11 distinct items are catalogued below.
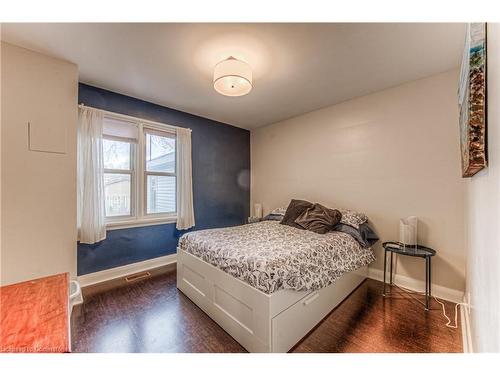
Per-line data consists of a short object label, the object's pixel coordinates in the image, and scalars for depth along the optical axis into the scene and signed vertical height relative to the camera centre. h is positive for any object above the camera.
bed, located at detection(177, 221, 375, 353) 1.44 -0.75
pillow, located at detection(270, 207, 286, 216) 3.30 -0.39
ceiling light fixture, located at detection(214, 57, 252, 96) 1.81 +0.98
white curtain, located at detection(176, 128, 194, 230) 3.26 +0.10
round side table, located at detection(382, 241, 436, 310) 2.02 -0.66
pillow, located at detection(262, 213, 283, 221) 3.26 -0.47
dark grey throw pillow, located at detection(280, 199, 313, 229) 2.87 -0.34
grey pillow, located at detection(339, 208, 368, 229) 2.52 -0.39
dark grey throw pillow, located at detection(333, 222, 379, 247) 2.43 -0.55
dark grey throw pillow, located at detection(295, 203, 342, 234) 2.52 -0.40
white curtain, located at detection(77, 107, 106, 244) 2.38 +0.11
